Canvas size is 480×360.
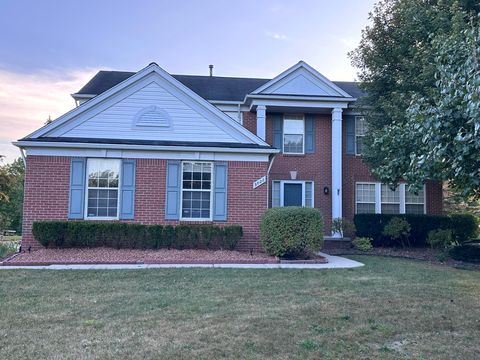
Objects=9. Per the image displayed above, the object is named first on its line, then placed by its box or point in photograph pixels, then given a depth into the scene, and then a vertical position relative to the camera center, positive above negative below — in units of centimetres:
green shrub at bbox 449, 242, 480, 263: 1246 -130
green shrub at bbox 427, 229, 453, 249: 1440 -96
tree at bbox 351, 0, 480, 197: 679 +486
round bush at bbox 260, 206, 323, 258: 1117 -62
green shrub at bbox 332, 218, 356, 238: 1566 -67
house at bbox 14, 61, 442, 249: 1227 +134
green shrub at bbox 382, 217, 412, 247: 1506 -68
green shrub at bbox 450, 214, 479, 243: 1681 -65
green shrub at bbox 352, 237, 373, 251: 1499 -130
